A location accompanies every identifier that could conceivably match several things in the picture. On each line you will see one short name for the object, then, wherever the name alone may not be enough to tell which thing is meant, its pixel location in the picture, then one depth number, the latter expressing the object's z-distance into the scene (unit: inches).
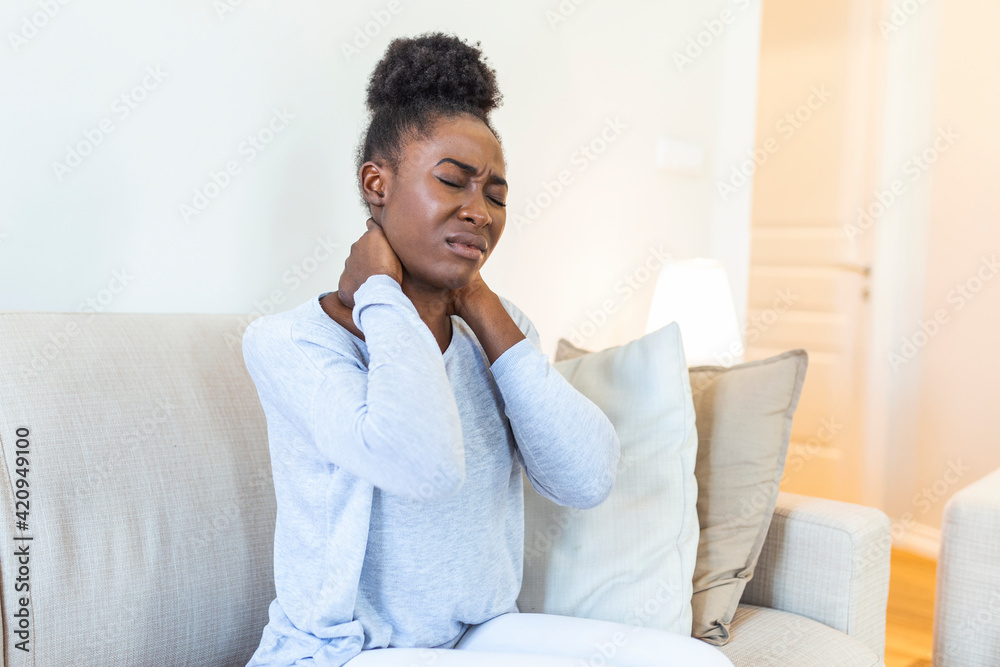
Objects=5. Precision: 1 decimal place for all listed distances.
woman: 31.4
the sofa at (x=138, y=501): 34.9
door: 123.6
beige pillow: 47.6
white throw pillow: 43.7
